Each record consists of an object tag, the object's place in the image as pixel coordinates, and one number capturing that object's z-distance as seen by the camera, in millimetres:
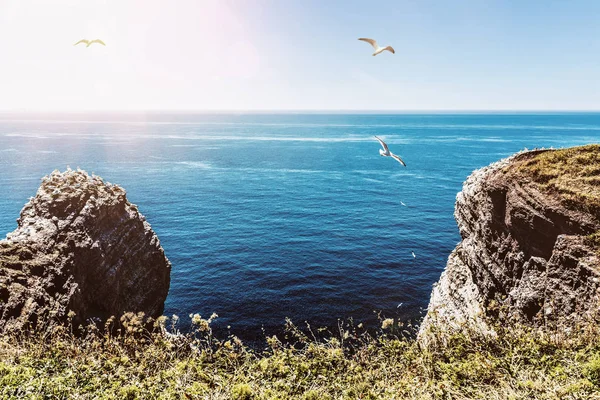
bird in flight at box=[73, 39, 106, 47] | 12996
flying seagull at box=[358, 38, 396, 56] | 13281
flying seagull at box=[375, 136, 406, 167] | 16122
